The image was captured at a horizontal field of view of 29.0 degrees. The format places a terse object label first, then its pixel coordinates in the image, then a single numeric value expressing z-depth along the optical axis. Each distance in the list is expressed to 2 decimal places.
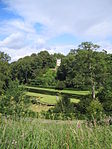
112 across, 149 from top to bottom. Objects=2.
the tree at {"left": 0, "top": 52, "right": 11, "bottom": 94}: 36.47
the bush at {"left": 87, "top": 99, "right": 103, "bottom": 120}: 13.28
